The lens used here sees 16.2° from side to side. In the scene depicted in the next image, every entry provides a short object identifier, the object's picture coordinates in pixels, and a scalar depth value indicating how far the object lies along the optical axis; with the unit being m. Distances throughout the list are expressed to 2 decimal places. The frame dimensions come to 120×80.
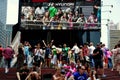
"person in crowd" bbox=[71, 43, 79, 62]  21.92
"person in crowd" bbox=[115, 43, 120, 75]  17.97
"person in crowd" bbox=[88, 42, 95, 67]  19.03
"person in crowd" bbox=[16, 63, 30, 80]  13.50
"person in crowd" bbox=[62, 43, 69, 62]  21.78
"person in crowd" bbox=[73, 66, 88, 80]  12.98
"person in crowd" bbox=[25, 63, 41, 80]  12.84
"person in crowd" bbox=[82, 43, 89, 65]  20.92
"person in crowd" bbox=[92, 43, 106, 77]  17.75
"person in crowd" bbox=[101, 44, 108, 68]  20.41
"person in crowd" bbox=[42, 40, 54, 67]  21.68
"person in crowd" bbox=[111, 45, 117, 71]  18.08
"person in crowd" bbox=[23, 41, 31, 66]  20.91
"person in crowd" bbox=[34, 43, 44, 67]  21.32
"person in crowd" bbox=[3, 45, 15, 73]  19.53
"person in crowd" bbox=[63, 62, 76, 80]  15.09
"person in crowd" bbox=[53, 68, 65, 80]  12.63
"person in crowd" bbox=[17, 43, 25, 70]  18.06
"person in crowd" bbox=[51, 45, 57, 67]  21.86
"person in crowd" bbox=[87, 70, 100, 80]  13.72
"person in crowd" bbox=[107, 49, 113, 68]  20.73
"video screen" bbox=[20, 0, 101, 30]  33.78
